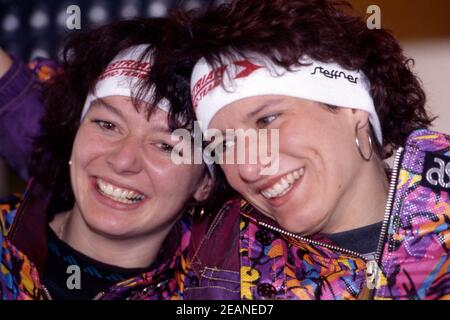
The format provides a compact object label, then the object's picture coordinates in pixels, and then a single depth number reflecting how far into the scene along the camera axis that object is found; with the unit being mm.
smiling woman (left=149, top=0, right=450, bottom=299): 1086
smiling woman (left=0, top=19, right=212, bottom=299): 1200
